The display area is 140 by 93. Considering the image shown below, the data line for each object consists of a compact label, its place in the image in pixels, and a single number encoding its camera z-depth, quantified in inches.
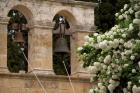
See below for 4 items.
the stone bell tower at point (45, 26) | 642.2
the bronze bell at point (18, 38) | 677.9
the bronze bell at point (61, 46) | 675.4
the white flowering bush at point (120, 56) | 467.5
